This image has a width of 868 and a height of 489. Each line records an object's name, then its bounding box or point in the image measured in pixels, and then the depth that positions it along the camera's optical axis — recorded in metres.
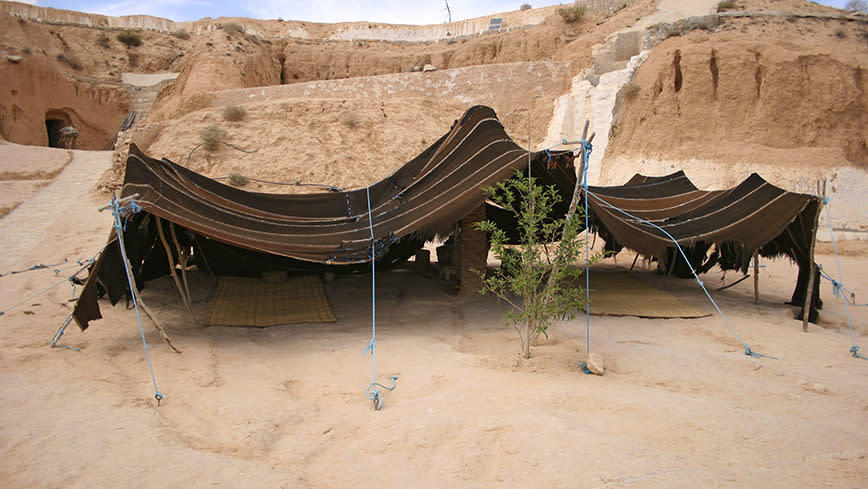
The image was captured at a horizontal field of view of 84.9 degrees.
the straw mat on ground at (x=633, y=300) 5.48
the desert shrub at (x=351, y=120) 13.83
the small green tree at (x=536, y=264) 3.90
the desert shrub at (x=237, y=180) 10.85
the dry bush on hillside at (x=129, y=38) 22.83
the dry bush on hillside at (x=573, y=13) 19.11
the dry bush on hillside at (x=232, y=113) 13.55
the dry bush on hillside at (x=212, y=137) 12.37
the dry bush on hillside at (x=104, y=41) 22.56
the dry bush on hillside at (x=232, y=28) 19.56
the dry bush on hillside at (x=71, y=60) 20.42
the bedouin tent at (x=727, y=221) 5.34
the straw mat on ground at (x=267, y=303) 4.93
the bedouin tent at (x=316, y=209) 4.27
